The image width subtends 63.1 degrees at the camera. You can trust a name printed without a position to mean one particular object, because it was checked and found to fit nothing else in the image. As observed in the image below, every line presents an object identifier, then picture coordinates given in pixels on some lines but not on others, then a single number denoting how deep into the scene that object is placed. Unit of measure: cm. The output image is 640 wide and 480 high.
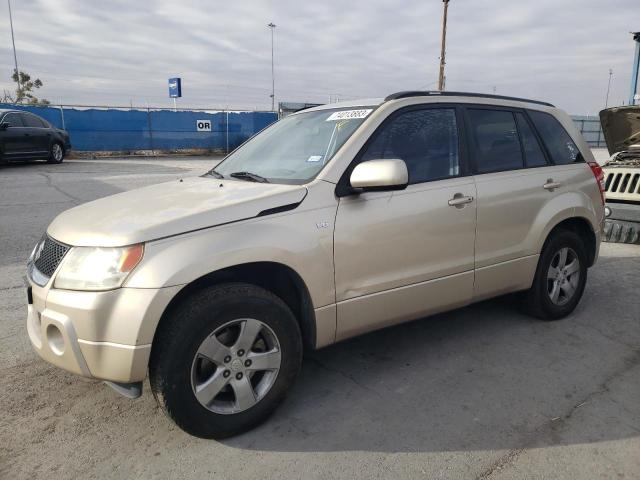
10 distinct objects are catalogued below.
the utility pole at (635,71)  1050
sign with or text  2518
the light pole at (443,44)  2689
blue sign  2893
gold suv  244
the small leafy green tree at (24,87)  3897
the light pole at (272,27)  4449
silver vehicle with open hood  673
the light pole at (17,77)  3973
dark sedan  1445
